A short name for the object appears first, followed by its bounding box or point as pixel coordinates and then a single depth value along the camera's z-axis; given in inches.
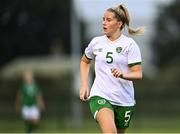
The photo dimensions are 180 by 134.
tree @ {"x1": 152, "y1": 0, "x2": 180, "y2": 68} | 2871.6
